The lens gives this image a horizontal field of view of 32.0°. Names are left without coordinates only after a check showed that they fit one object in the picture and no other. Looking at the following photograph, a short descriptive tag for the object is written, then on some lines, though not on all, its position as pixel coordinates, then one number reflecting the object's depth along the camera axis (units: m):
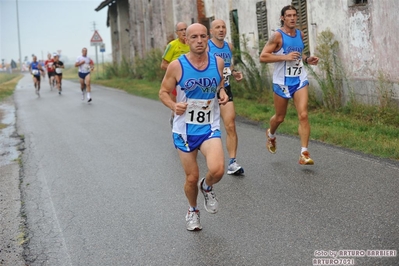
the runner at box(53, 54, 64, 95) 30.44
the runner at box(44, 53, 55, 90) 34.41
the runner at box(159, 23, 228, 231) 6.09
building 12.60
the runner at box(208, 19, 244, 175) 8.67
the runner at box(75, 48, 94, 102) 23.81
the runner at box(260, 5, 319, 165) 8.73
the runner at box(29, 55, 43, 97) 31.06
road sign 42.47
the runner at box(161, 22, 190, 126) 10.72
